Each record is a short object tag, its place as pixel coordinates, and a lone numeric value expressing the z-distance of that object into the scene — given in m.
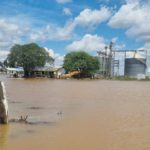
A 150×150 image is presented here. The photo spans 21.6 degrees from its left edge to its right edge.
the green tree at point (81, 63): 110.38
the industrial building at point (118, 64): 153.40
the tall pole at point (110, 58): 156.50
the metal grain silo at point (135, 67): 163.12
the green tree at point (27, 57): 101.62
